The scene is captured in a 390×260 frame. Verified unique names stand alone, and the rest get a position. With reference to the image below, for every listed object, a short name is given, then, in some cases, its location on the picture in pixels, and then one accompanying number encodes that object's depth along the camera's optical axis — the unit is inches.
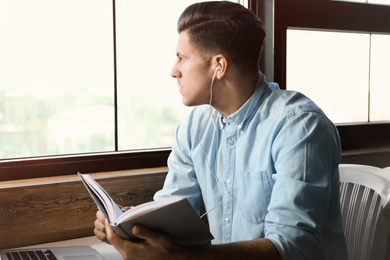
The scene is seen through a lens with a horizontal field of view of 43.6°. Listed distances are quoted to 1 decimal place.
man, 45.8
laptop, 52.1
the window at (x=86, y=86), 66.9
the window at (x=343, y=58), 86.5
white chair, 55.6
